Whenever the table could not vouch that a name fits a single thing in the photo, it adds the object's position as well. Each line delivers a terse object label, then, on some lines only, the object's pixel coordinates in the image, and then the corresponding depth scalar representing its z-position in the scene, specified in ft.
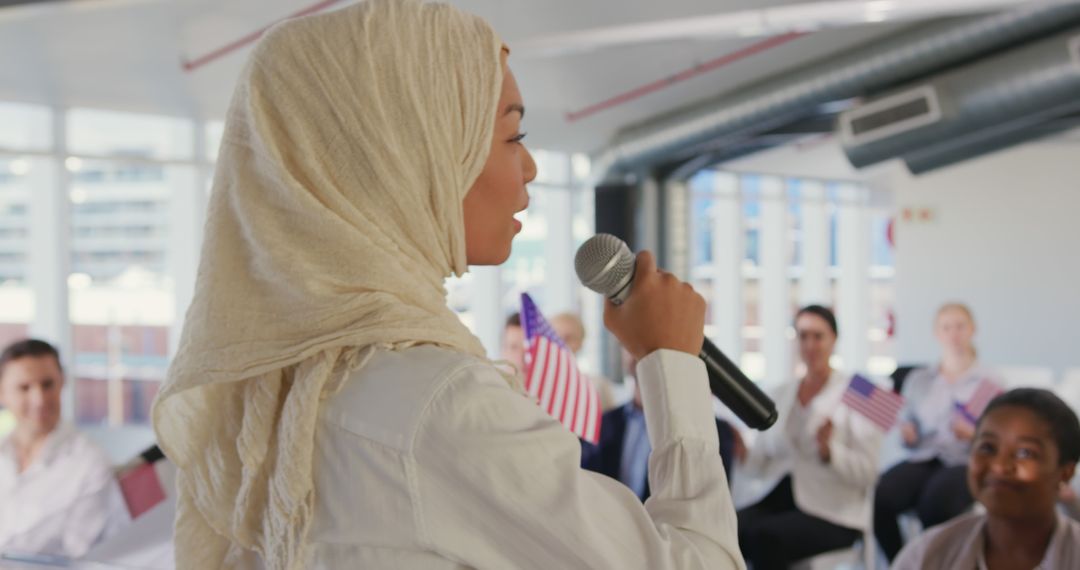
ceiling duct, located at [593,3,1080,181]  20.57
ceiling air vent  22.70
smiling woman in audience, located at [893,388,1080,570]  7.75
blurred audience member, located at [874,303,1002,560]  16.65
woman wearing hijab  2.78
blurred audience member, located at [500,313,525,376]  17.88
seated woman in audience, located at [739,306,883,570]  14.44
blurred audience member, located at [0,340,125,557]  12.23
